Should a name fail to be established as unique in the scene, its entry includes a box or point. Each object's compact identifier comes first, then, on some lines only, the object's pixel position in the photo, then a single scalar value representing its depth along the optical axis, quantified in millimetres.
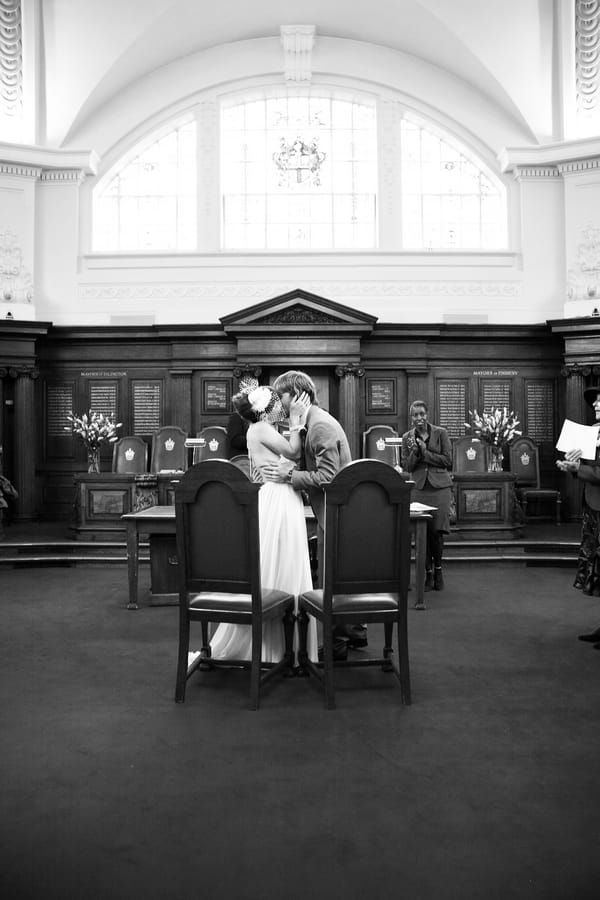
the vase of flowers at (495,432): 9508
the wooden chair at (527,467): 10633
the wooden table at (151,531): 5863
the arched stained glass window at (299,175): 11945
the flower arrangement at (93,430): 9695
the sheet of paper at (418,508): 5891
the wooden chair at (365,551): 3514
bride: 3988
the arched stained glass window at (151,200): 11922
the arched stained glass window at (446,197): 11953
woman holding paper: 4598
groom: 3934
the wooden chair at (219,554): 3504
